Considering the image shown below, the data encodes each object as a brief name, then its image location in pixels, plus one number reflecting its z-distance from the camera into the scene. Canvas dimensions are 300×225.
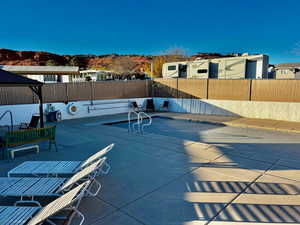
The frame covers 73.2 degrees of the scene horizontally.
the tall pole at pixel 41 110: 6.16
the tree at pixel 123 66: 52.22
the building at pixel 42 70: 22.42
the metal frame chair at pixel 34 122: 7.15
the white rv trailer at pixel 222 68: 23.70
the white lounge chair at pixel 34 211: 1.92
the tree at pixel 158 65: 41.41
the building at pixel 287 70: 31.03
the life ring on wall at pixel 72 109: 10.70
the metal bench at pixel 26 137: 4.71
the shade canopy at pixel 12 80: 4.91
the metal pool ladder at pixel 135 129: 7.51
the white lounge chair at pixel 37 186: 2.62
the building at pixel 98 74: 35.58
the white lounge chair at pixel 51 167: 3.37
